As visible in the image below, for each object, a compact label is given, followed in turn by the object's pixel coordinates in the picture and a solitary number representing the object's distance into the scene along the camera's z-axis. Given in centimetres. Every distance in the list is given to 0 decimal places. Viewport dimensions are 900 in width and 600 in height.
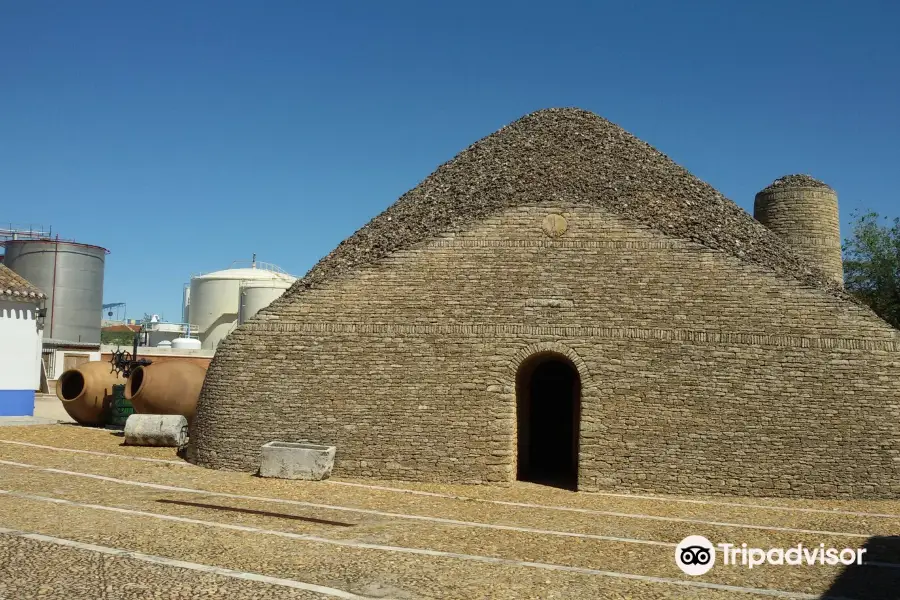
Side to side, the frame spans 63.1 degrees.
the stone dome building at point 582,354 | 1280
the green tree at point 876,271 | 2759
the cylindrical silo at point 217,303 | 4159
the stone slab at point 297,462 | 1350
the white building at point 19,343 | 2209
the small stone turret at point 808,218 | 2030
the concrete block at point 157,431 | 1727
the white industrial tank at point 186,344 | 3525
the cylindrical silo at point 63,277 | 3994
